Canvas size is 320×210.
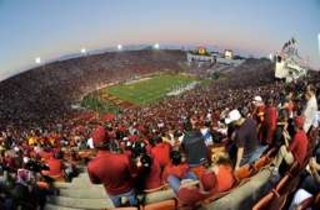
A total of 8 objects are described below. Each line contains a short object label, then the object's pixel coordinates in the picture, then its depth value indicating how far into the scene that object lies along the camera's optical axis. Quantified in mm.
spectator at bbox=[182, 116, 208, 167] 2079
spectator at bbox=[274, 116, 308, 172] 2237
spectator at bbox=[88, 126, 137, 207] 2001
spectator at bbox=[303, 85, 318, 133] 2240
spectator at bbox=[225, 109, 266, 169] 2132
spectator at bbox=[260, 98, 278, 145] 2153
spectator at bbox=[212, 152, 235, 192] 2118
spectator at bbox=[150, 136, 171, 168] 2072
